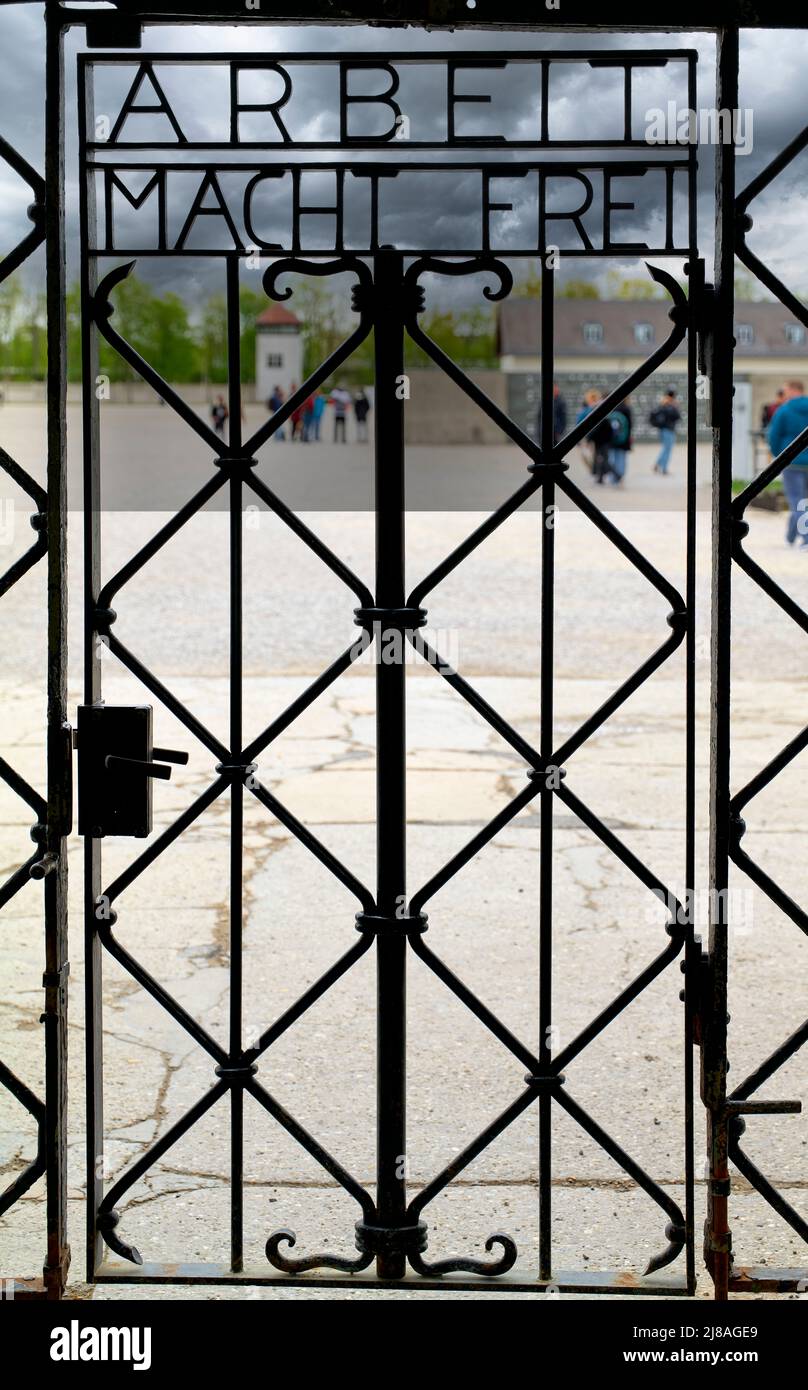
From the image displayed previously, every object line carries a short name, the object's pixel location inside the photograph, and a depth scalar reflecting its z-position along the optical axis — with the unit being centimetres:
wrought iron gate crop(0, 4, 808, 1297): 251
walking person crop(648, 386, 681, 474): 2508
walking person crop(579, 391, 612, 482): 2300
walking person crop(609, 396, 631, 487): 2328
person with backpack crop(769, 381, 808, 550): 1419
